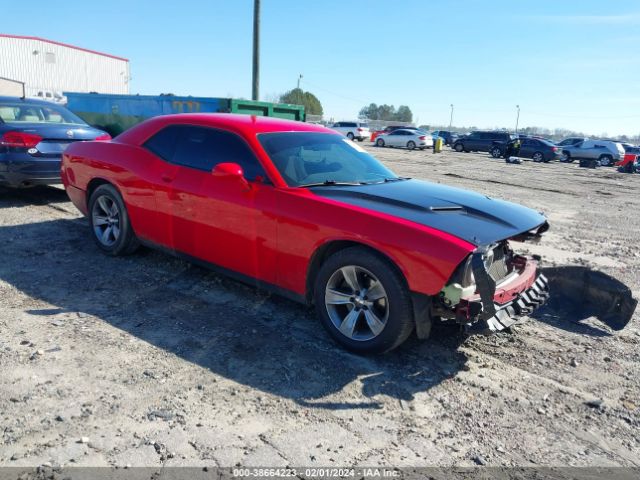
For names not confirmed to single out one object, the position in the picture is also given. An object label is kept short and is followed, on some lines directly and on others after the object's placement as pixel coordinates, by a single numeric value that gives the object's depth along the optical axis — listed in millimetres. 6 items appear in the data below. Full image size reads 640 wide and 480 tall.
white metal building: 42375
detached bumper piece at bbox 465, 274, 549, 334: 3346
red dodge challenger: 3338
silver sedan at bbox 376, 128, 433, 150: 35219
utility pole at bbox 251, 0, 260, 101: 14918
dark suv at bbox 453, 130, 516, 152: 34488
